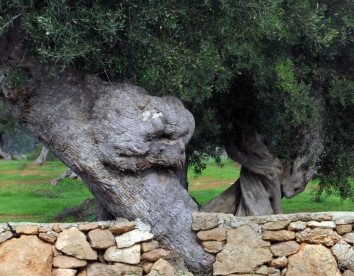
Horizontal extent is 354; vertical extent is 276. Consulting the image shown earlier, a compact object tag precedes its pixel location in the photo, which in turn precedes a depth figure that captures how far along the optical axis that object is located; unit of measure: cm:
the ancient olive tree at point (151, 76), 786
